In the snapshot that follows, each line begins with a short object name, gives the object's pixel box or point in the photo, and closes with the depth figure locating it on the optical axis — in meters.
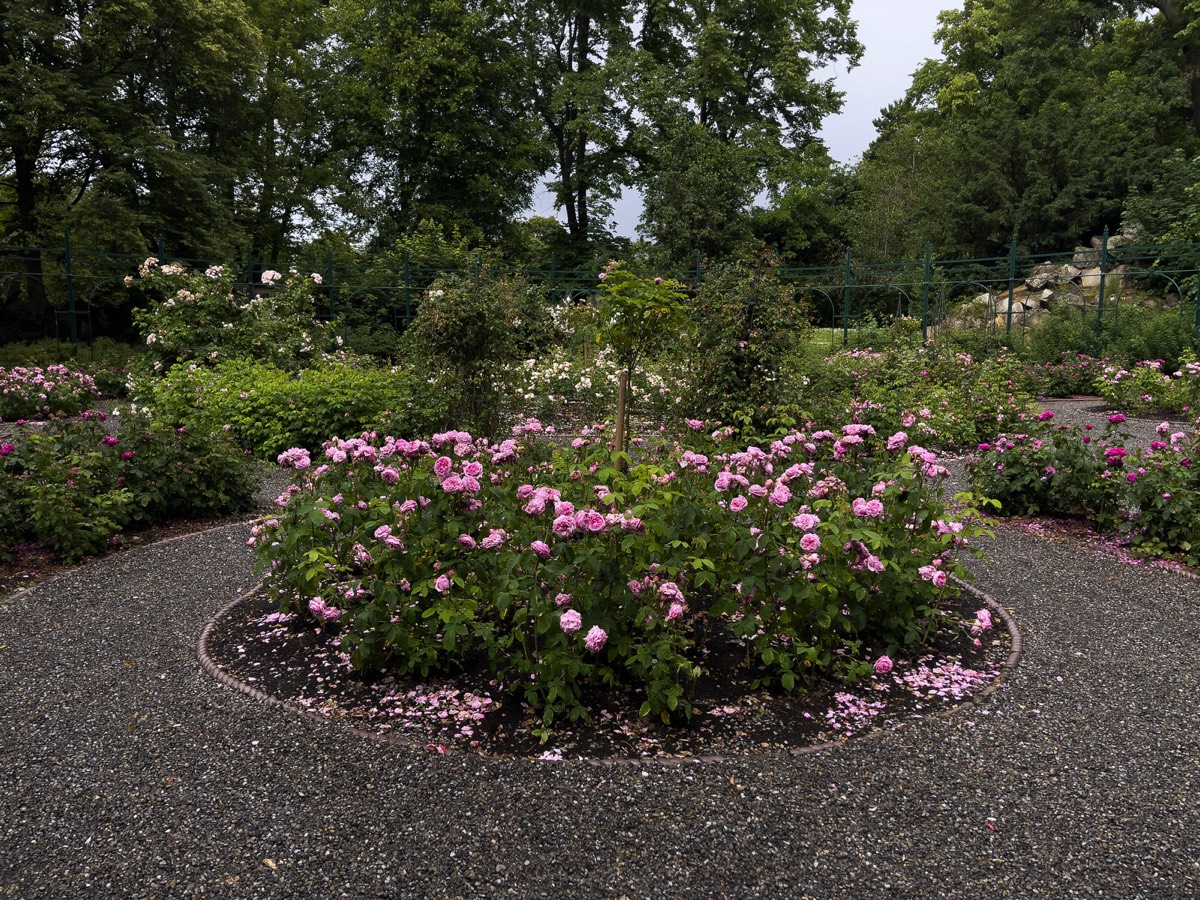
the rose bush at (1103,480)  4.89
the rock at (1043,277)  17.52
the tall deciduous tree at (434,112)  21.17
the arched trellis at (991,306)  14.08
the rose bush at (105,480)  4.86
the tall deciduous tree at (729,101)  19.47
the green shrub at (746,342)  6.93
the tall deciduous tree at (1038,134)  19.77
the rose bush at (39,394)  9.48
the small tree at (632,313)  4.83
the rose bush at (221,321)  10.10
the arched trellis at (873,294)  18.67
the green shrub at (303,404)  7.49
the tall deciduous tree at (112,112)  14.56
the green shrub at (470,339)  7.16
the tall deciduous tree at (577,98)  23.39
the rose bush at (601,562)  2.82
